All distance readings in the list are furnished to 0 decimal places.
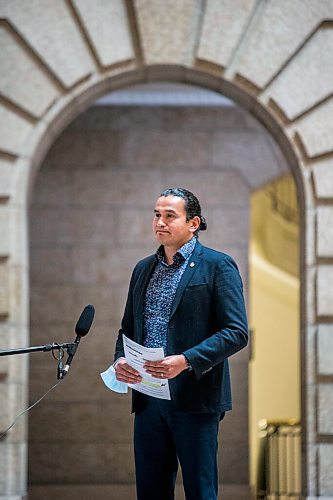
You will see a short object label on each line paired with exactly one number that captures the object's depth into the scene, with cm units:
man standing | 661
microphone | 660
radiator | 1529
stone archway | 1033
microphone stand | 663
